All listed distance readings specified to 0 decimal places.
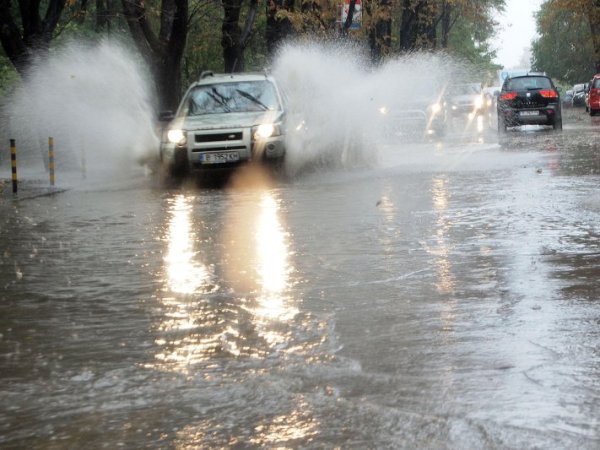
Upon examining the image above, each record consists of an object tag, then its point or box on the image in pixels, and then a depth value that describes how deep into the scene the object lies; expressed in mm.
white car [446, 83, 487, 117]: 49750
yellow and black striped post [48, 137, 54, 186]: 19469
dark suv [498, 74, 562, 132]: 35531
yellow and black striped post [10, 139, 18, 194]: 18016
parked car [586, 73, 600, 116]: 50094
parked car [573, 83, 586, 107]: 73381
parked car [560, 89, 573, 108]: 84650
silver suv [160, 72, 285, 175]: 18359
